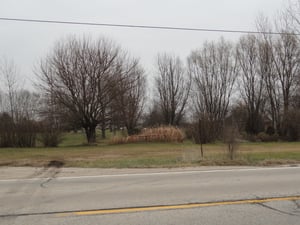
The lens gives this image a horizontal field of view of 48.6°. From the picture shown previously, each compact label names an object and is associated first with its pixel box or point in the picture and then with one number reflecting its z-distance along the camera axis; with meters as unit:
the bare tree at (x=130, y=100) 38.94
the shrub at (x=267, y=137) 41.78
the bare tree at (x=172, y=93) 62.81
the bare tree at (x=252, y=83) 52.41
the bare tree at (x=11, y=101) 38.01
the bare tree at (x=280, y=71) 48.59
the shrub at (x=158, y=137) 34.66
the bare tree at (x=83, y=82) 36.44
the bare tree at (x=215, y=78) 55.12
